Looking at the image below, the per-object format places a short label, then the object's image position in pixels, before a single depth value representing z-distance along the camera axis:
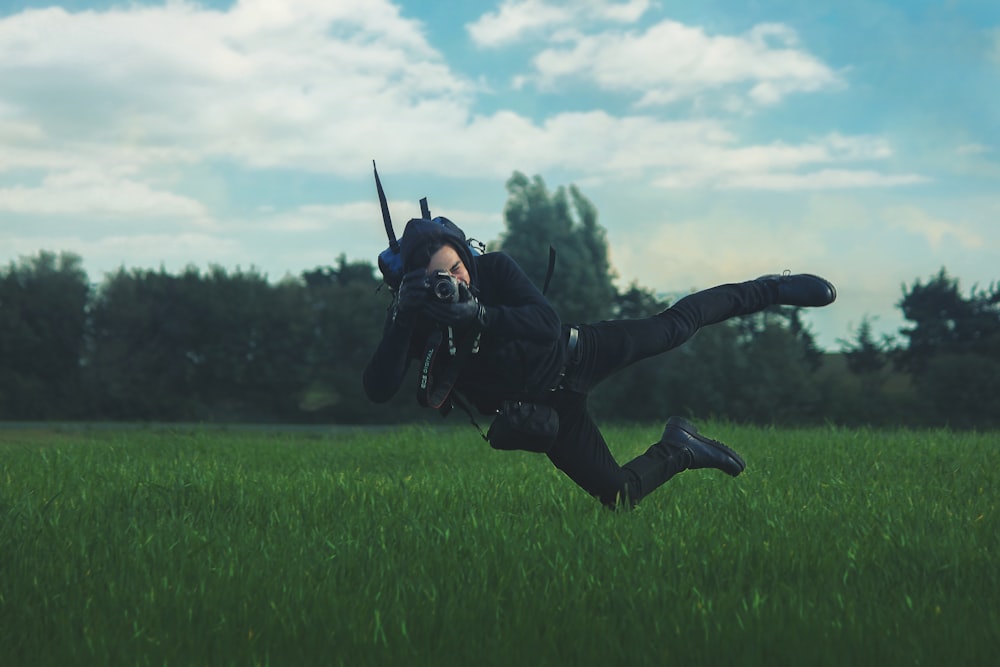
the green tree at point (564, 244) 24.25
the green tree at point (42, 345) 24.95
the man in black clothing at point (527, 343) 4.86
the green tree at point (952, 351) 22.23
